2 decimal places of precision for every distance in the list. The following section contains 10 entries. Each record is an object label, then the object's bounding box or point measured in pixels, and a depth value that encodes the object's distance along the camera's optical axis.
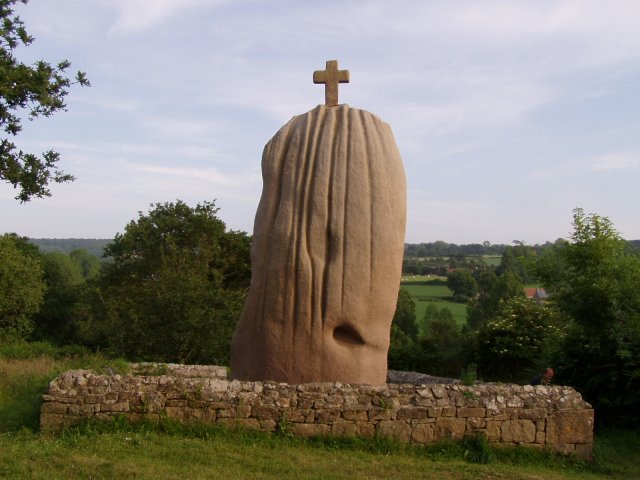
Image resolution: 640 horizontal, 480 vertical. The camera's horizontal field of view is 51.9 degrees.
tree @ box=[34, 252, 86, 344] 33.06
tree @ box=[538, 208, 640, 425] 11.38
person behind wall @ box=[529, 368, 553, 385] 10.86
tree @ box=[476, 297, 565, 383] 19.49
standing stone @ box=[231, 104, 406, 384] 8.49
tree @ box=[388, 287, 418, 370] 19.88
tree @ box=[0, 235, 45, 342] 26.25
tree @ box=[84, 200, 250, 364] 18.72
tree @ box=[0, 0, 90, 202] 12.17
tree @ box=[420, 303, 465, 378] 19.86
